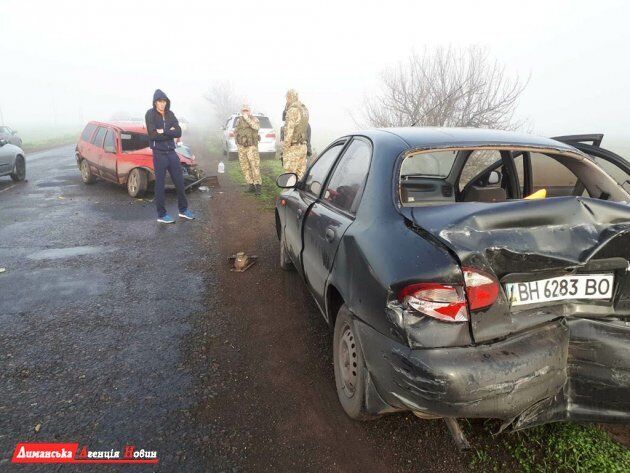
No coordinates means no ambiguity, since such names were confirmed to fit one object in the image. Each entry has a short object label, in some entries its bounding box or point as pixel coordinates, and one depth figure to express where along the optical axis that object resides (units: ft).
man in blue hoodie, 20.84
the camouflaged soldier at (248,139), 29.22
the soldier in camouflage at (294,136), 27.22
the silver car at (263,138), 46.73
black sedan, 5.33
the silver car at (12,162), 30.86
